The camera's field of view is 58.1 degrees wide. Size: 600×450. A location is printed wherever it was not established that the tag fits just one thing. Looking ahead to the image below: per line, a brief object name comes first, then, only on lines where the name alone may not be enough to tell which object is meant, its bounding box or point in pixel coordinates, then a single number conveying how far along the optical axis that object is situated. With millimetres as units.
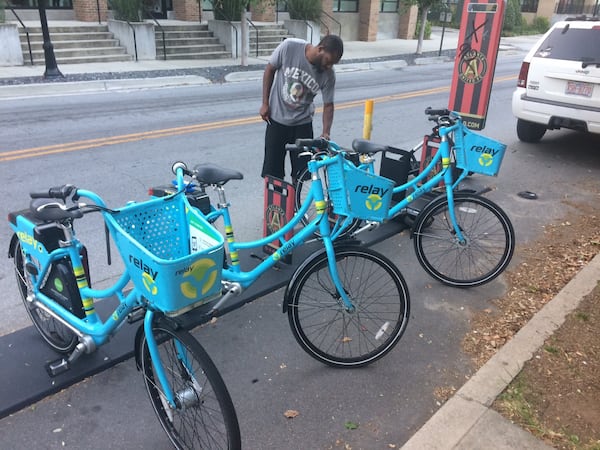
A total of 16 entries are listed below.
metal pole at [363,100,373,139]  6293
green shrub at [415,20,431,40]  30780
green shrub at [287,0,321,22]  22438
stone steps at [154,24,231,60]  18266
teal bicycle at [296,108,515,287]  4406
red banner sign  6180
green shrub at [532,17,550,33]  42625
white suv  7602
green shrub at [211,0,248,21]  18812
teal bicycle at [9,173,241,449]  2314
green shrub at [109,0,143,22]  17078
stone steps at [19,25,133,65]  15570
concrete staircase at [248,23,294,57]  20375
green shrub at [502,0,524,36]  37906
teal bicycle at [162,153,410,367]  3336
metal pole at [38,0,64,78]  12712
